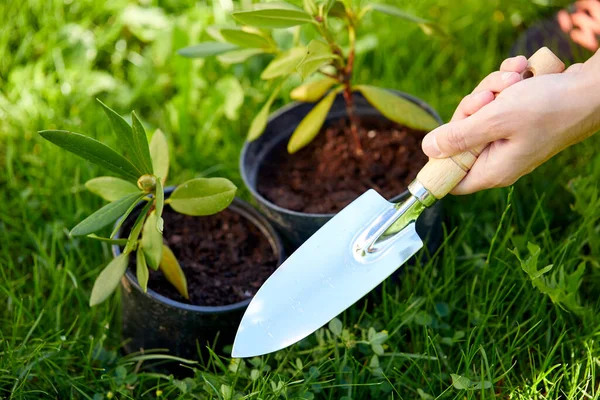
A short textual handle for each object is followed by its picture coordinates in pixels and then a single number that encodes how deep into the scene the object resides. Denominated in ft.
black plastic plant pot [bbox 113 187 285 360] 4.30
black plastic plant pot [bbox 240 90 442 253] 4.71
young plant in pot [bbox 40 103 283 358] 4.07
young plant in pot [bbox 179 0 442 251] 4.57
